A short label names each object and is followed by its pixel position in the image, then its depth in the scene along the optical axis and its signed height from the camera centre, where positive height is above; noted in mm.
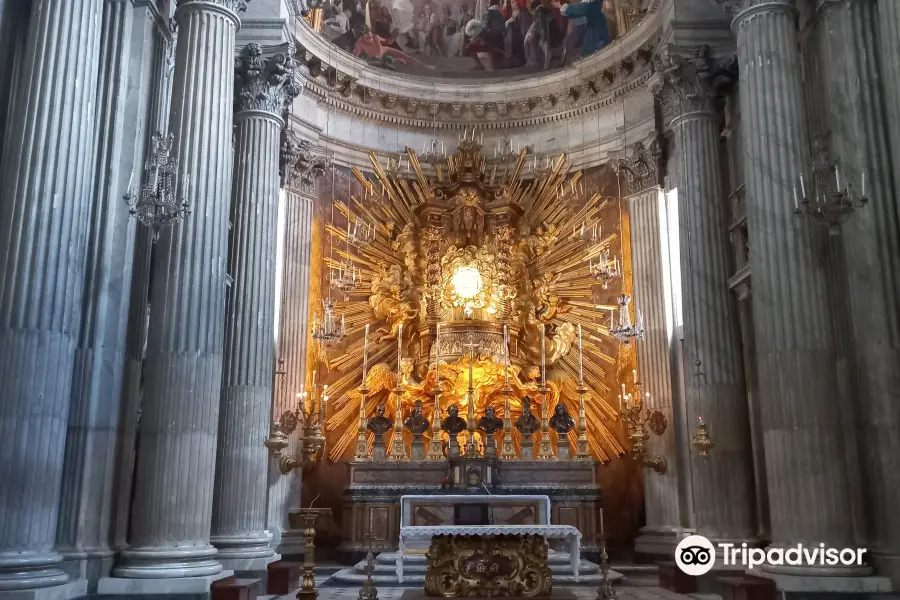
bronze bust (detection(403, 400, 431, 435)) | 13742 +769
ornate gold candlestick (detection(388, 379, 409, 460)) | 13336 +481
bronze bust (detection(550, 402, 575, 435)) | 13500 +789
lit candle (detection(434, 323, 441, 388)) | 14066 +1872
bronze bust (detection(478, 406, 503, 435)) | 13688 +767
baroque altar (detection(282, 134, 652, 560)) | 13102 +2385
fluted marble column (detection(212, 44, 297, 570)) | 10438 +2079
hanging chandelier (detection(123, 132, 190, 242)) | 7203 +2422
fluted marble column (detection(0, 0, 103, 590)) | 6125 +1581
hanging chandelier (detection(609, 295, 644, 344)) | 13070 +2270
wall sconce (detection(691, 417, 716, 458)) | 10391 +359
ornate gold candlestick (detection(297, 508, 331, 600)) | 7180 -749
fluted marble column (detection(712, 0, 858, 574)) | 7871 +1657
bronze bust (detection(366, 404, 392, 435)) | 13539 +737
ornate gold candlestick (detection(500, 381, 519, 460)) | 13489 +411
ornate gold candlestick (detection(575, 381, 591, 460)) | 13367 +510
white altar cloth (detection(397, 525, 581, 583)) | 8102 -608
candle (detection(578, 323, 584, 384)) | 13859 +1708
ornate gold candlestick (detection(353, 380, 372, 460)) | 13234 +466
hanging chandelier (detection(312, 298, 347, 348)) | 13359 +2365
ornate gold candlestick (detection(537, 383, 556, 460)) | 13453 +502
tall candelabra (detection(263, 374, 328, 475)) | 10883 +473
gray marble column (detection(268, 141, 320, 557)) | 12828 +2652
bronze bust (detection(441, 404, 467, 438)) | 13672 +746
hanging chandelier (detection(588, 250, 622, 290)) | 14580 +3572
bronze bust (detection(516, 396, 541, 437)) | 13633 +765
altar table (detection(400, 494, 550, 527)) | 11797 -623
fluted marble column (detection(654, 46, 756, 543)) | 10586 +2271
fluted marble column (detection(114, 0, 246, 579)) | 7656 +1387
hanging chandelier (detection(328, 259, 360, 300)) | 14969 +3508
